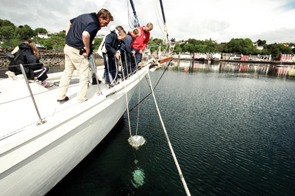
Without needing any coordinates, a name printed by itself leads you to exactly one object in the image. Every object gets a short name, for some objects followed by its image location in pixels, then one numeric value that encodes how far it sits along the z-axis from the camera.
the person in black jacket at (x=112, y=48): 6.24
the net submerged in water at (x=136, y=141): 8.13
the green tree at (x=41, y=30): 157.50
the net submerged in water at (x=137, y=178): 5.82
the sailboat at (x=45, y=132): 3.24
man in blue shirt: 4.29
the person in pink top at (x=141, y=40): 7.70
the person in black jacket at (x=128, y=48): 7.52
